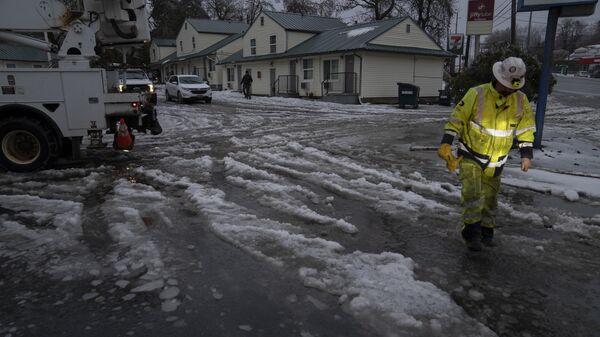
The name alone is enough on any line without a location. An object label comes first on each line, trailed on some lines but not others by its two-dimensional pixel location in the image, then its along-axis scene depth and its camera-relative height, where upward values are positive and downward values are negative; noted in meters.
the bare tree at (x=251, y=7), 68.38 +9.87
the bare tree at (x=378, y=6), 45.28 +6.60
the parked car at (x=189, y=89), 24.72 -0.85
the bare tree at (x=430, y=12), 44.97 +6.01
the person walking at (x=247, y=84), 29.70 -0.72
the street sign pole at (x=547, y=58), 9.02 +0.25
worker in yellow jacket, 4.20 -0.64
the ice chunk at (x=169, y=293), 3.42 -1.67
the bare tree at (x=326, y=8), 59.45 +8.54
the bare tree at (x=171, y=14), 65.25 +8.66
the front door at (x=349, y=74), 26.96 -0.12
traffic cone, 8.23 -1.16
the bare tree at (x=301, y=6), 59.03 +8.60
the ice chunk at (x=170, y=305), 3.25 -1.67
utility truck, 7.48 -0.26
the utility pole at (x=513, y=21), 26.38 +2.89
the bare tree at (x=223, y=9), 69.75 +9.88
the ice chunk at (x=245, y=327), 3.00 -1.68
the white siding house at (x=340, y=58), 26.72 +0.93
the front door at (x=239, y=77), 39.19 -0.40
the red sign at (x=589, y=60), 83.81 +1.84
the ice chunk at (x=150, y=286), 3.52 -1.66
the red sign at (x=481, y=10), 22.41 +2.98
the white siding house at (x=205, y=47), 43.38 +2.74
